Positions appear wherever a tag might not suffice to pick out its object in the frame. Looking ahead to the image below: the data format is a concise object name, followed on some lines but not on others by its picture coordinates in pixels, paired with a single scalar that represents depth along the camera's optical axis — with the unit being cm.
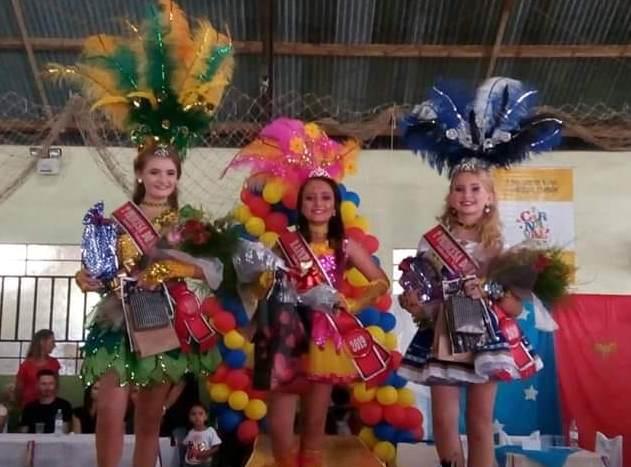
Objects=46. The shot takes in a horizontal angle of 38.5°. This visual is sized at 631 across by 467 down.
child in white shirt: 466
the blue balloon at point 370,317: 487
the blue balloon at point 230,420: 491
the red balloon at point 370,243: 460
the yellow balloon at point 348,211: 473
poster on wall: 738
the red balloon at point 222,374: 492
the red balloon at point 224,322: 395
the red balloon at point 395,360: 362
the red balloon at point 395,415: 479
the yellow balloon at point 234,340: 478
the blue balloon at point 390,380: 475
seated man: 544
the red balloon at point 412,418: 480
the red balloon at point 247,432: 485
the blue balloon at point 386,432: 483
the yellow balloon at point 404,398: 482
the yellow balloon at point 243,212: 455
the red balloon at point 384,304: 484
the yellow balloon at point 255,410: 491
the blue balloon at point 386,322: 494
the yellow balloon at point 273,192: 436
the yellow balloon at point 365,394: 484
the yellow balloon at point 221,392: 492
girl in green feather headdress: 291
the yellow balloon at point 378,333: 479
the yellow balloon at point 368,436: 479
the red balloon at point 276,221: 457
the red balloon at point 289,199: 428
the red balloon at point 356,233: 421
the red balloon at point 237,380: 492
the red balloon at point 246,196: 478
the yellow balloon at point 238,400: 489
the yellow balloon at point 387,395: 480
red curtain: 613
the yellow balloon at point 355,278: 360
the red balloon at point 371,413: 482
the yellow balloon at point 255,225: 451
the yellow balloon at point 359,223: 474
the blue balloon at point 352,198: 490
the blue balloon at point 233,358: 493
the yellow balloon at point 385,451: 473
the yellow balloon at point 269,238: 368
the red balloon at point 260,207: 472
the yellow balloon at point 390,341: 482
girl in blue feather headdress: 303
